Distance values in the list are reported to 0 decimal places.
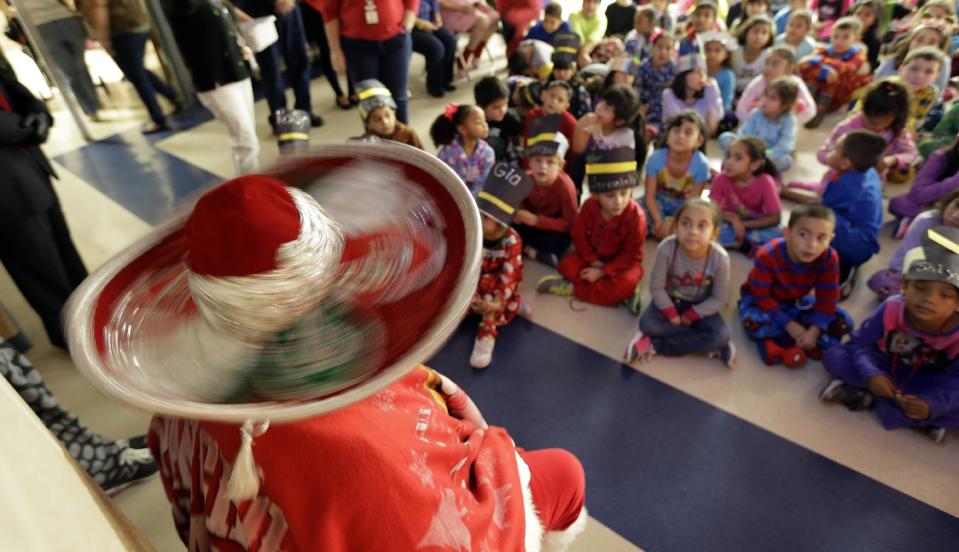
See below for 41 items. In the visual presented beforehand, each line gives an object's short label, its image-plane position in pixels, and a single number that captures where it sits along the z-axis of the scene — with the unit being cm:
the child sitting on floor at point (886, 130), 306
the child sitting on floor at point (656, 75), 403
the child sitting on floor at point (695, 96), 365
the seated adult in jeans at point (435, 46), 479
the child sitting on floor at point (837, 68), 417
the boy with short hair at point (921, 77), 334
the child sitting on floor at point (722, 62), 412
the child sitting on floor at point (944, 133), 319
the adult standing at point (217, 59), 278
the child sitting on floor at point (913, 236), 232
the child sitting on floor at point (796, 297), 227
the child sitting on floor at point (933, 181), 276
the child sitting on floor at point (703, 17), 438
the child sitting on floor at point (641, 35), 436
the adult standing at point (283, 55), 379
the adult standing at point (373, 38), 329
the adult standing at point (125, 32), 386
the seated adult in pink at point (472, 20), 535
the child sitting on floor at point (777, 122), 338
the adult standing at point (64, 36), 381
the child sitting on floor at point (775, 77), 373
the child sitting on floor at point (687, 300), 236
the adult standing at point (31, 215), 189
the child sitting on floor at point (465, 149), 301
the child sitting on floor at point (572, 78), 373
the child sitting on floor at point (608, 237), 258
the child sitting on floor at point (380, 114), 294
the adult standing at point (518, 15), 520
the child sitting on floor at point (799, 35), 439
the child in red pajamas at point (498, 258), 244
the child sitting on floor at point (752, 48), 428
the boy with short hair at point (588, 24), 508
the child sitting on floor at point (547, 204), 285
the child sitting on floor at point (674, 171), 299
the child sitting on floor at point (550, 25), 477
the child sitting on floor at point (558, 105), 331
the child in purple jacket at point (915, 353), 190
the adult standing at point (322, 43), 475
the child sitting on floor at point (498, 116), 338
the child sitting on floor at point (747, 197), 288
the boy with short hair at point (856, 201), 261
